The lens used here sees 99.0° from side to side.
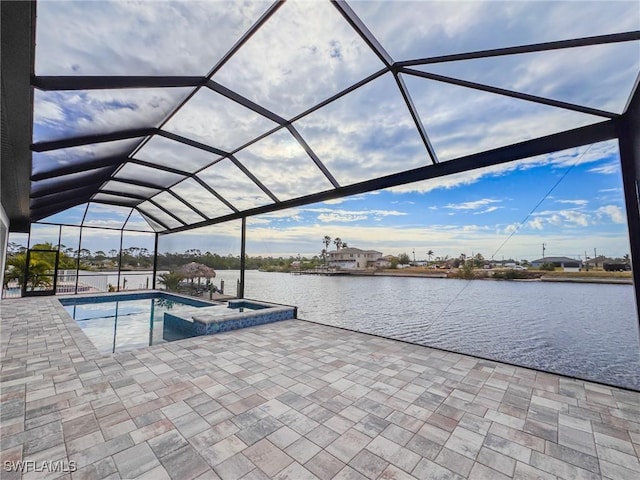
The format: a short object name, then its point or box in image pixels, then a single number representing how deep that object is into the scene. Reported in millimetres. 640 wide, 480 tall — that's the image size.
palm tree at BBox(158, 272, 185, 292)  12841
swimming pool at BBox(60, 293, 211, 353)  5691
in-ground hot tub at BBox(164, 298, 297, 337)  5414
